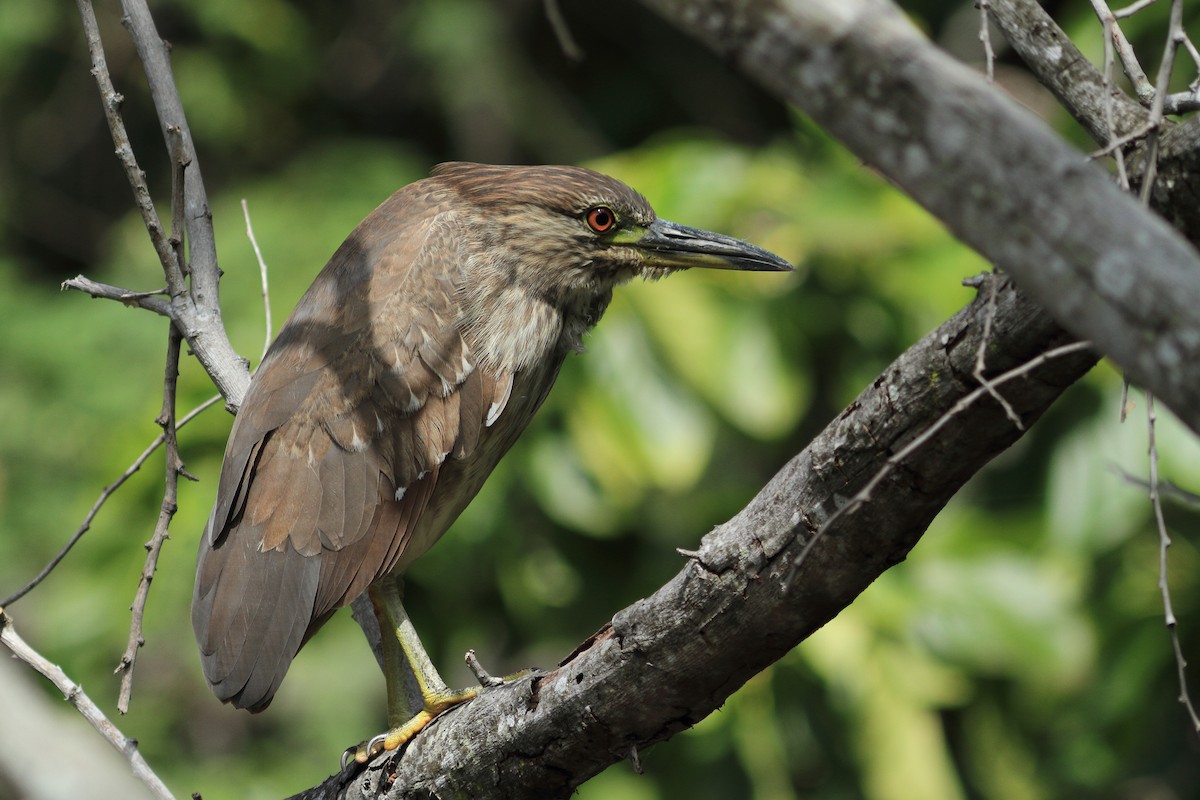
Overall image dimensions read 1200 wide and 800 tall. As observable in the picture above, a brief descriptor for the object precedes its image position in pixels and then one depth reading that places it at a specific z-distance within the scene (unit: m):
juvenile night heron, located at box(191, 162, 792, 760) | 9.63
